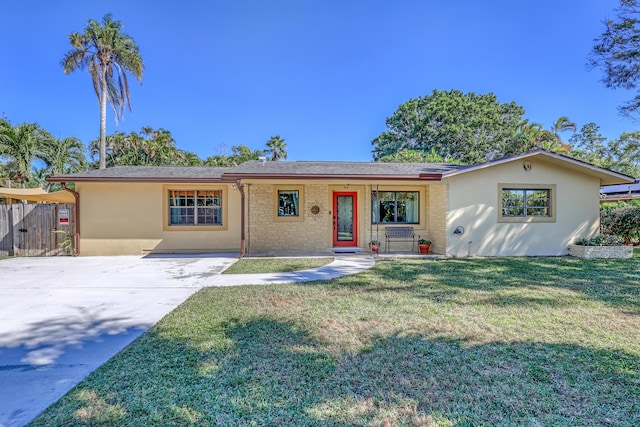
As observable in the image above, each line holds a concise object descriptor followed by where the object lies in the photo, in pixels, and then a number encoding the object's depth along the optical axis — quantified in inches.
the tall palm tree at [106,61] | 650.8
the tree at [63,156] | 706.8
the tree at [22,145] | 609.9
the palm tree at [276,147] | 1143.6
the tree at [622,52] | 421.2
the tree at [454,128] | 1184.8
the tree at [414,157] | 997.8
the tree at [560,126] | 849.5
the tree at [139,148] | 1046.4
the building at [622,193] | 506.3
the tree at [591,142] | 1266.0
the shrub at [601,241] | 396.2
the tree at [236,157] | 1188.2
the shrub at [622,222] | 473.4
